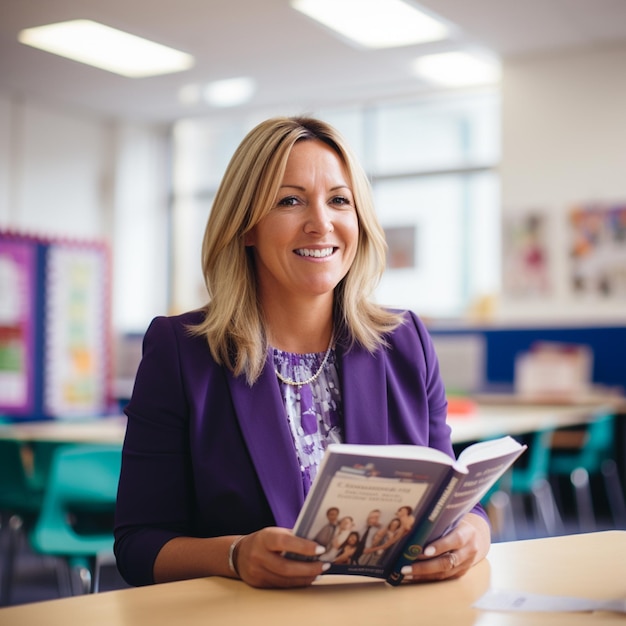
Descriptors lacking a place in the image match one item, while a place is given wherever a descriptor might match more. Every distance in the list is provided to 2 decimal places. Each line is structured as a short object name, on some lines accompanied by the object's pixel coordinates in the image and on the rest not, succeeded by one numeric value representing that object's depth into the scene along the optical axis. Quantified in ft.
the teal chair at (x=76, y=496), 11.12
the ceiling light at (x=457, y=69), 25.31
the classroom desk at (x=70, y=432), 14.34
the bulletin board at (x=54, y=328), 26.96
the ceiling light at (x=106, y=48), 23.08
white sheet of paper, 4.50
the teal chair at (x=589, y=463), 19.56
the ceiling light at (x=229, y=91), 27.53
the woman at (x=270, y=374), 5.75
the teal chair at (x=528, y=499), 16.99
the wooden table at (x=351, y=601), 4.38
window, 28.68
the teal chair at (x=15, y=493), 13.47
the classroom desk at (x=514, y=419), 14.24
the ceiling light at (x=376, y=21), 21.27
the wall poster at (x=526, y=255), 25.12
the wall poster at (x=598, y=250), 24.14
